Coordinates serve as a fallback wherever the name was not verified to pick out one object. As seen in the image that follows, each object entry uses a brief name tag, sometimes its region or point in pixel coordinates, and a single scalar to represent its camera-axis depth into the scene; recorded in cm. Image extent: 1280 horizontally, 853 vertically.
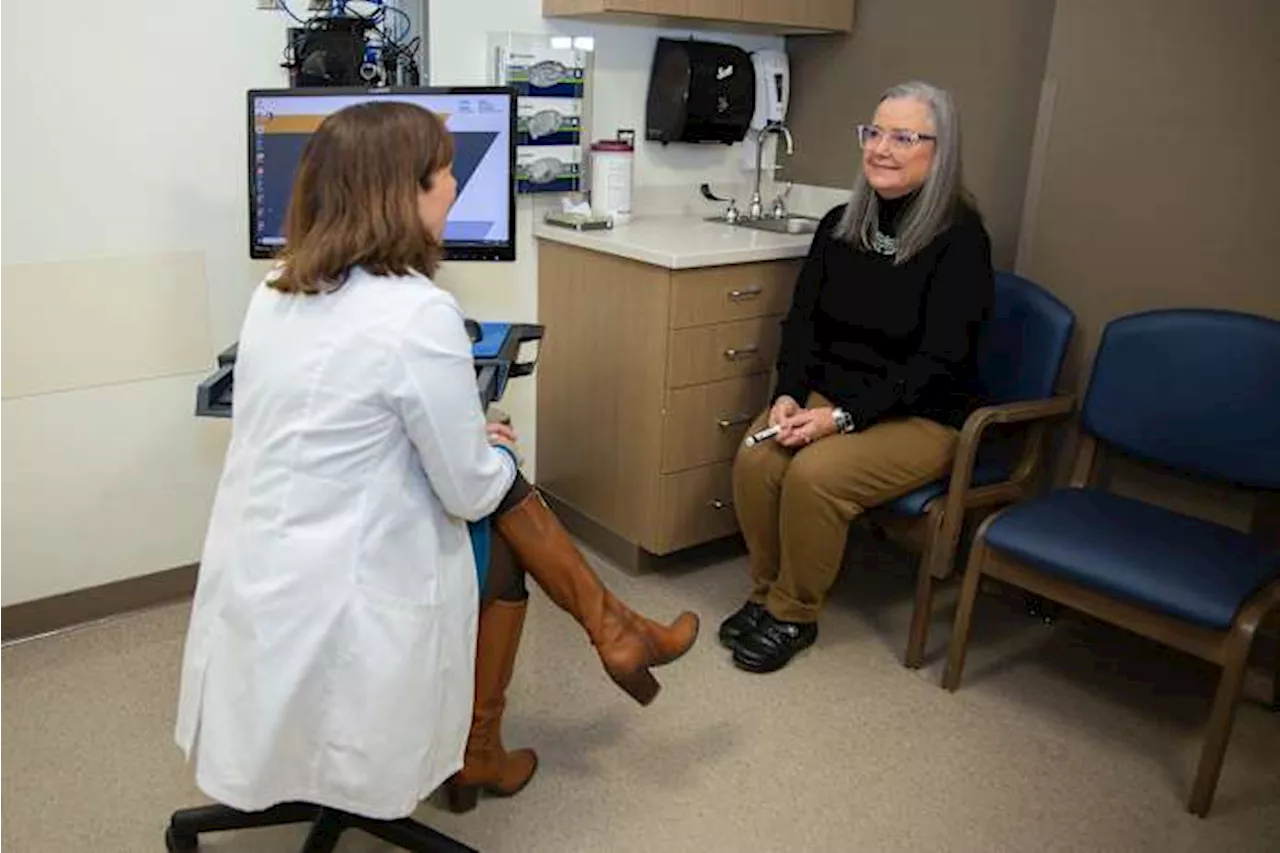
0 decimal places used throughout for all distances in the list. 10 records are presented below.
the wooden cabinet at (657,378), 266
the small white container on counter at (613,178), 297
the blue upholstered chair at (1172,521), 194
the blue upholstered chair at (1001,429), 236
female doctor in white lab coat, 137
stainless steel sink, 307
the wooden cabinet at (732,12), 274
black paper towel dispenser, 306
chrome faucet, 333
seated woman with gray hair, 237
